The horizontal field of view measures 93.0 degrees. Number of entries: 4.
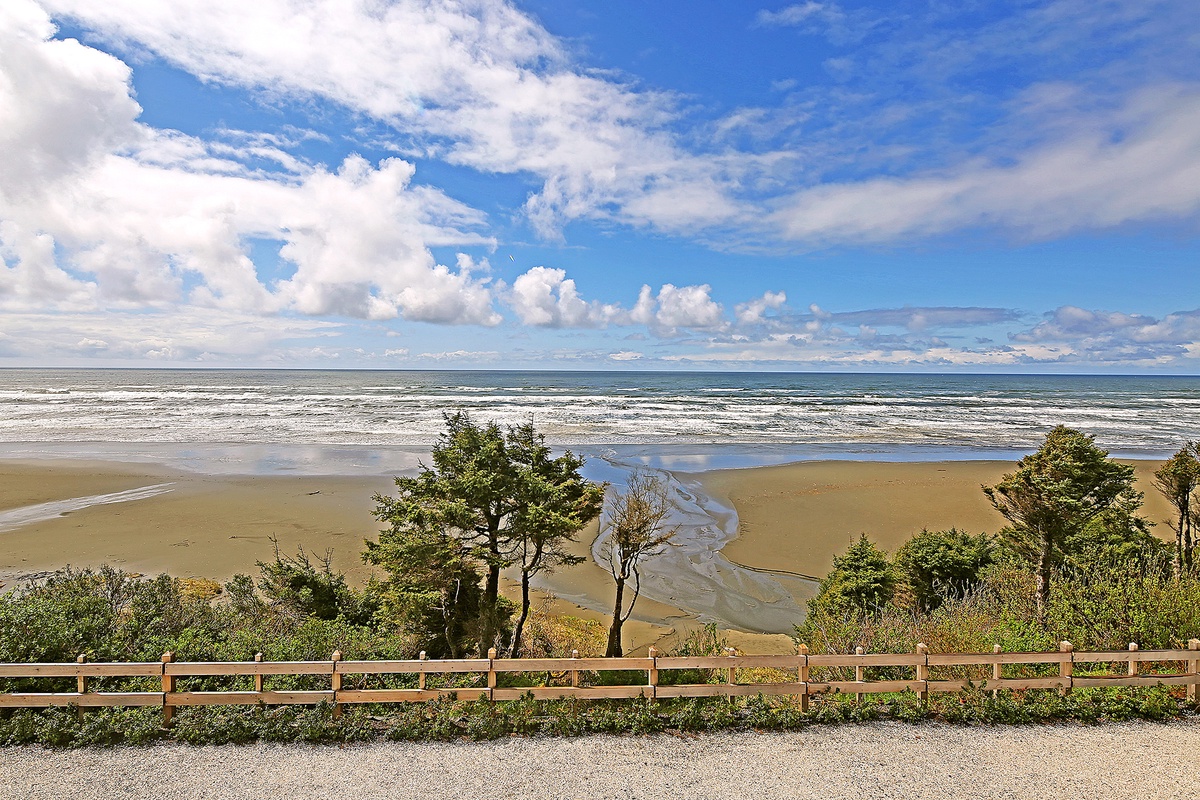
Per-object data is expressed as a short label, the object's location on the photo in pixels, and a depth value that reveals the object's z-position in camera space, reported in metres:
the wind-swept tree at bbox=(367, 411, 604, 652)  10.72
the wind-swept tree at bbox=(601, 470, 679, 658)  11.31
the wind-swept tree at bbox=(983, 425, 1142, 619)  11.50
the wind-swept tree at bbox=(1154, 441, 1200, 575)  13.28
